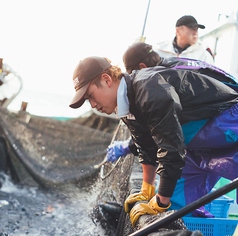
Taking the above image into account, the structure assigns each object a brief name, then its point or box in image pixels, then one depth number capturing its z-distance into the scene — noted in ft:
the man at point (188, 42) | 16.31
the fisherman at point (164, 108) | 7.00
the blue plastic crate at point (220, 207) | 12.29
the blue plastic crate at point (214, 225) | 9.91
